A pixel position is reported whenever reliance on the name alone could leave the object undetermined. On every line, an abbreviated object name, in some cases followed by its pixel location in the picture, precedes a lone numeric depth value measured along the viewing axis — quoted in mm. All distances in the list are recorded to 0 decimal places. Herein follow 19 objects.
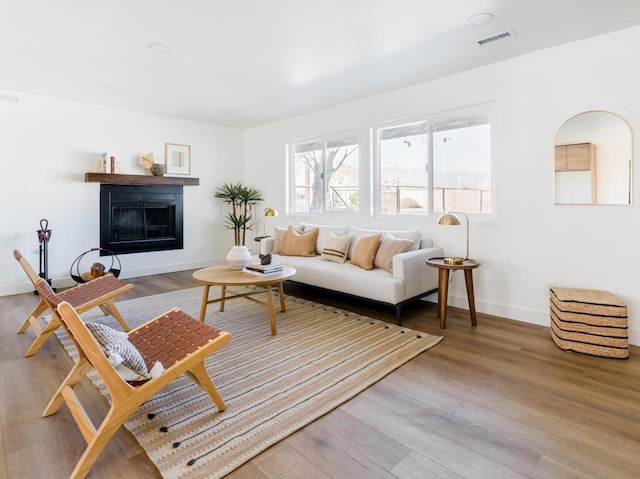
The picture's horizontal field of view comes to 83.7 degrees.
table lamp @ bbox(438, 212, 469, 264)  3225
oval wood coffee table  3064
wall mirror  2885
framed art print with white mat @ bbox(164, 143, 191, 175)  5785
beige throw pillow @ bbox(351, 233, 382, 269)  3767
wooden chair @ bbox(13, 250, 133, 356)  2695
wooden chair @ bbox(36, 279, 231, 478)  1471
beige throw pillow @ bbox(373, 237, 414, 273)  3668
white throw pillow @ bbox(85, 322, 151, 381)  1672
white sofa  3340
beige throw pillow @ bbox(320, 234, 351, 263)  4172
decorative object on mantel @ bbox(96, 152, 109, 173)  4984
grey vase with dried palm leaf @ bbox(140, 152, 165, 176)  5449
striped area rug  1686
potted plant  6336
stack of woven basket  2594
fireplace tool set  4484
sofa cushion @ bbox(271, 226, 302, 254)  4863
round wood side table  3225
